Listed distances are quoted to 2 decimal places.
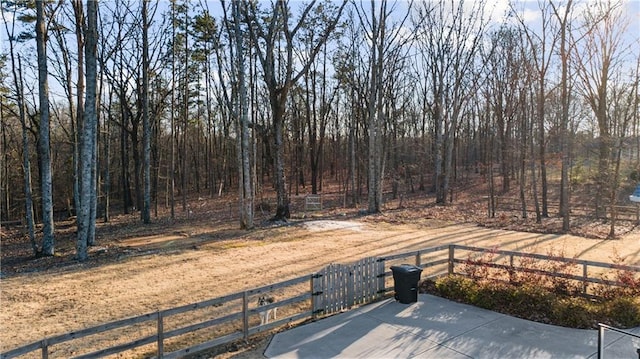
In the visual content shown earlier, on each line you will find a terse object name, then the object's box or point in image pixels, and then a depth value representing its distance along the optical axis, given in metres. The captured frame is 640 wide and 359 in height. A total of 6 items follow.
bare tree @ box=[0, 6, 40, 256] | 13.55
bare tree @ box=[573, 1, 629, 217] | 17.72
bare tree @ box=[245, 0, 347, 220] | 17.27
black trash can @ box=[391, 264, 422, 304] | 7.29
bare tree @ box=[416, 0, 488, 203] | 25.20
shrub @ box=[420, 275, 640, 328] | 6.25
